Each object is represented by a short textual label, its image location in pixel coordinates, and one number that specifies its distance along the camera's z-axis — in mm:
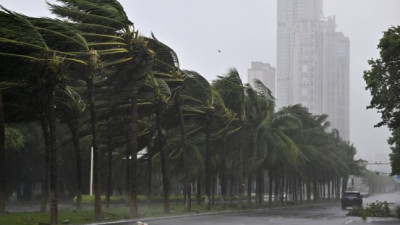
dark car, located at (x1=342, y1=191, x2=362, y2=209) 55375
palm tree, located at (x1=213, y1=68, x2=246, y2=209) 44844
